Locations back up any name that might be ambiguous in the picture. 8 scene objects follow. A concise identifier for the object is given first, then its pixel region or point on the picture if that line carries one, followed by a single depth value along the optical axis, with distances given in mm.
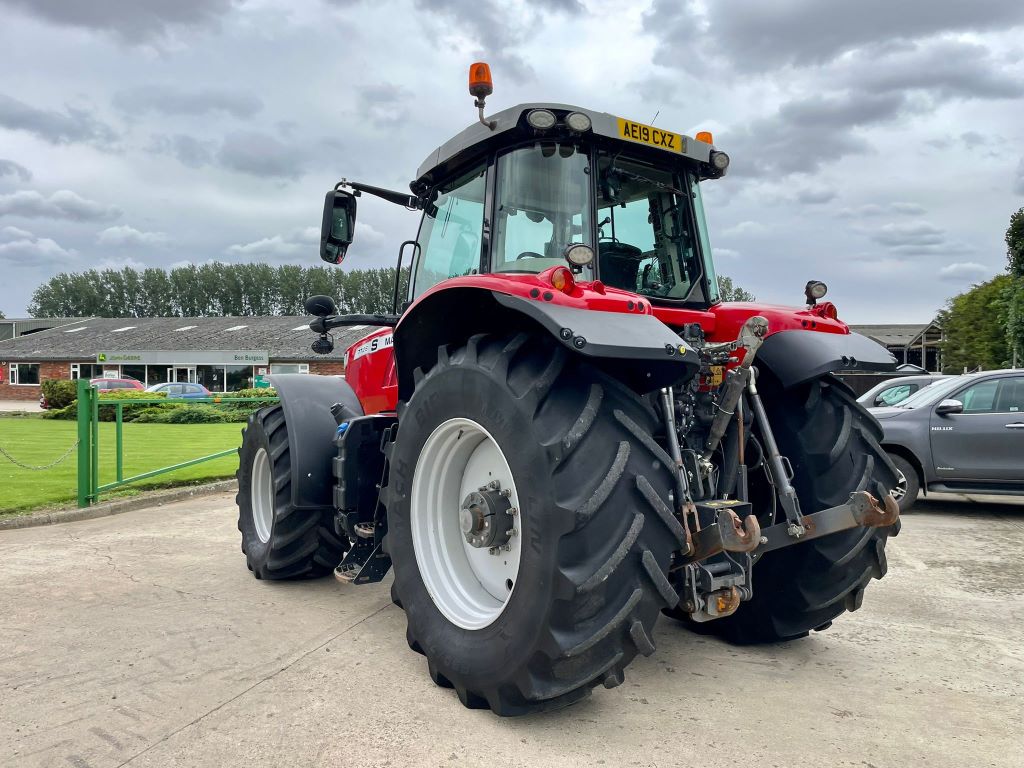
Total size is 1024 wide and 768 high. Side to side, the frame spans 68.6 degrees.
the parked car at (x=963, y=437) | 7871
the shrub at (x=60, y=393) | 27922
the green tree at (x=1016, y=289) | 28219
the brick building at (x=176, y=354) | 40094
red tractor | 2602
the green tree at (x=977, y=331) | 37062
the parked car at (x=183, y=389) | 30008
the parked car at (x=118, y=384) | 30473
